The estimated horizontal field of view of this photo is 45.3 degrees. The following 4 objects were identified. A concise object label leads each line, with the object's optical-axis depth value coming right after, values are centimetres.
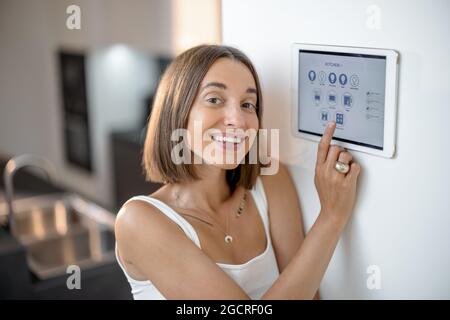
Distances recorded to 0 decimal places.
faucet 194
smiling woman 80
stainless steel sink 216
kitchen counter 165
